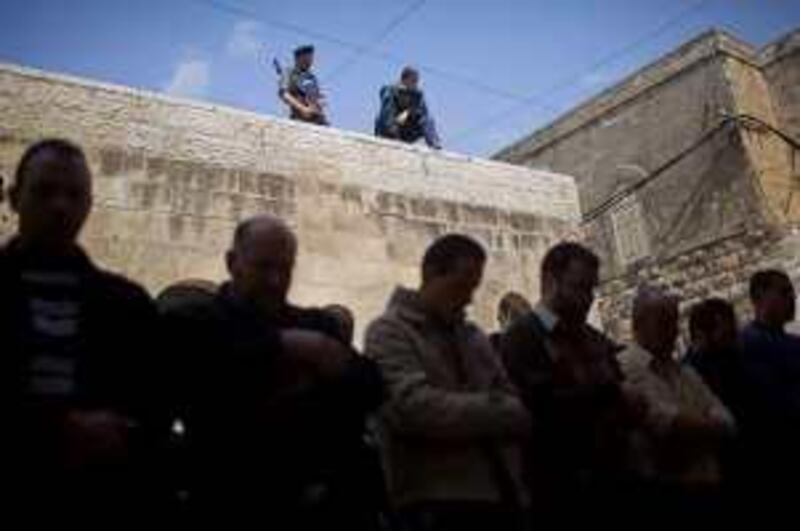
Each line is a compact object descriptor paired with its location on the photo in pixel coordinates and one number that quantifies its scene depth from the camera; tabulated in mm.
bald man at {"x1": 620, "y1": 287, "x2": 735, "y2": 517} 3723
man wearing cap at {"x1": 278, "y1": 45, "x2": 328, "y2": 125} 9867
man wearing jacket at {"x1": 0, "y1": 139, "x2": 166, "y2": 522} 2230
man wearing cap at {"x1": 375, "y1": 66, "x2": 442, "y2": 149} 10570
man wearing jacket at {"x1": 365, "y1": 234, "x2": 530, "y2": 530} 3090
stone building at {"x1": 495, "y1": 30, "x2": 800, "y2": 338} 16672
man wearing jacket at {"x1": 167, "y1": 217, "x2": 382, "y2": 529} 2604
